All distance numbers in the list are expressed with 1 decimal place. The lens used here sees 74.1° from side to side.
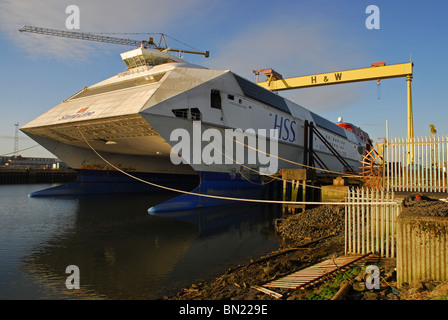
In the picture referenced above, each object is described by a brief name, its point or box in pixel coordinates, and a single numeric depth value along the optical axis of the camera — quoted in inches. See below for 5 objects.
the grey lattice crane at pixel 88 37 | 1373.5
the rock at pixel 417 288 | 182.3
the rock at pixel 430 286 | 182.1
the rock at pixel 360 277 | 216.7
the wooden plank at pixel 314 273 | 229.8
